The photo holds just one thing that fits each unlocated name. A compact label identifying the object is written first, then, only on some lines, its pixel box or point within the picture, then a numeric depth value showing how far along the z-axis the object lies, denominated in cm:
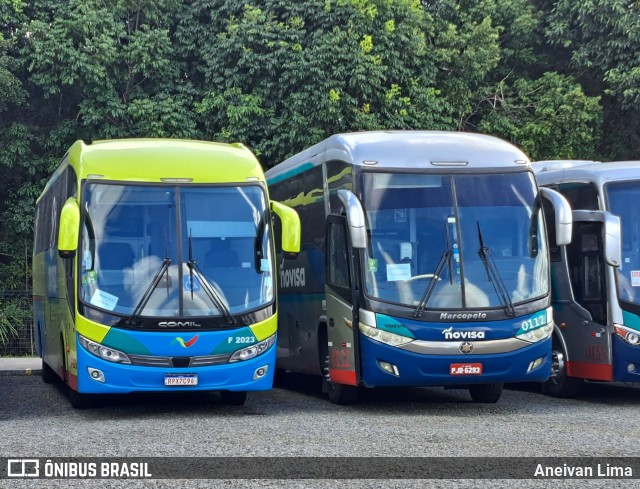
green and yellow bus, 1380
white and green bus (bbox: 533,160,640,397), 1554
